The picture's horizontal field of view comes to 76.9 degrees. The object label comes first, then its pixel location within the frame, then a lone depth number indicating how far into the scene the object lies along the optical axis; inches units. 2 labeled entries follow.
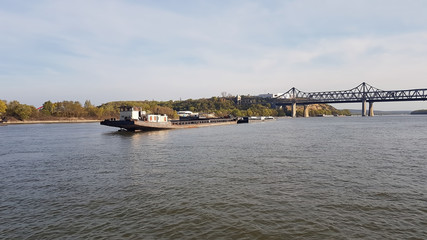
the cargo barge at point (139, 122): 2477.9
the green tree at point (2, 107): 4650.6
